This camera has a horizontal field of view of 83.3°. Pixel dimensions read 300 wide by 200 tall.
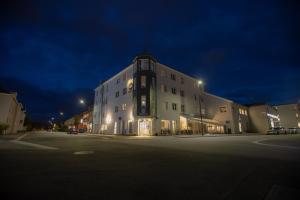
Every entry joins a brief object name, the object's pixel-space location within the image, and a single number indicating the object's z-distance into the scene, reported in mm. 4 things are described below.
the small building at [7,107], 37309
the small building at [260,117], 54812
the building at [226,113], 45969
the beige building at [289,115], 68625
